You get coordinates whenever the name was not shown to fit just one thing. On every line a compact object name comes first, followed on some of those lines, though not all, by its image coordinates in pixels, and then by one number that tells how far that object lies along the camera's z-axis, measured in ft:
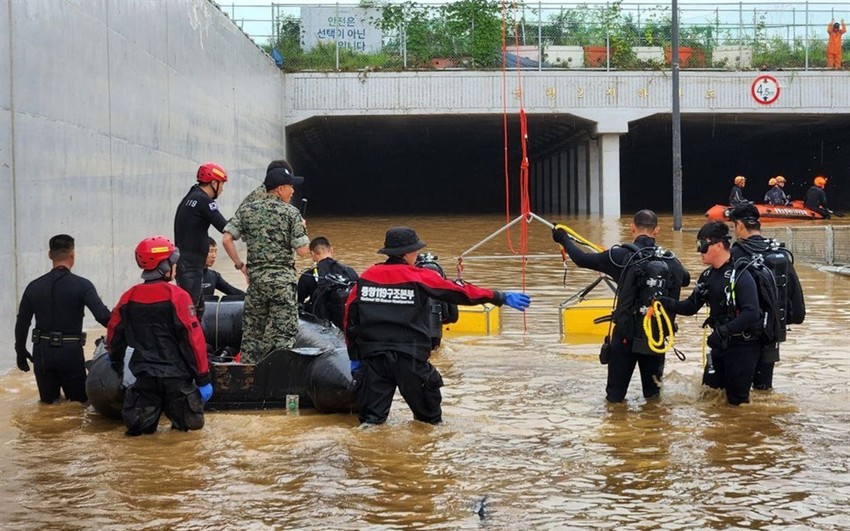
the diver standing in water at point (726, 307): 29.01
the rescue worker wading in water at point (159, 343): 26.76
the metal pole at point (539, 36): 114.93
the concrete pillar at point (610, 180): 116.67
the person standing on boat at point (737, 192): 95.69
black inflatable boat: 28.78
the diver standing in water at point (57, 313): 29.63
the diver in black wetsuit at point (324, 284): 37.22
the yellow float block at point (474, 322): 46.01
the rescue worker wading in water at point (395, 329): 27.14
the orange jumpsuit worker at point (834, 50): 119.65
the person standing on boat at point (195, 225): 32.19
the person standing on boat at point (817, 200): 109.19
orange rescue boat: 104.73
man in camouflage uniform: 30.55
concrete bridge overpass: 112.27
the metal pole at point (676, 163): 96.48
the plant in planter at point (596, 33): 116.37
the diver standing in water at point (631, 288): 29.71
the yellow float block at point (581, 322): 44.37
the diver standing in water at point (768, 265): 30.55
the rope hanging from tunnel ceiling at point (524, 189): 40.62
